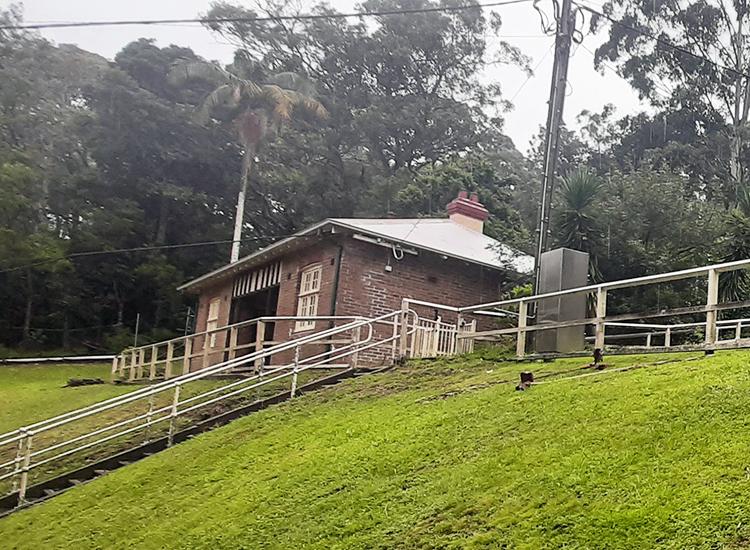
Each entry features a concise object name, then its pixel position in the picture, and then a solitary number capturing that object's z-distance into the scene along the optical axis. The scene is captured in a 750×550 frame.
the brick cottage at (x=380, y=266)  16.78
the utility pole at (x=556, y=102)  13.95
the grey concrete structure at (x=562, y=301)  11.99
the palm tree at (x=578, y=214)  16.25
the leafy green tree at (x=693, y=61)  32.72
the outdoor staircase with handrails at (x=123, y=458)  10.12
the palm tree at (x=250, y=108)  36.06
